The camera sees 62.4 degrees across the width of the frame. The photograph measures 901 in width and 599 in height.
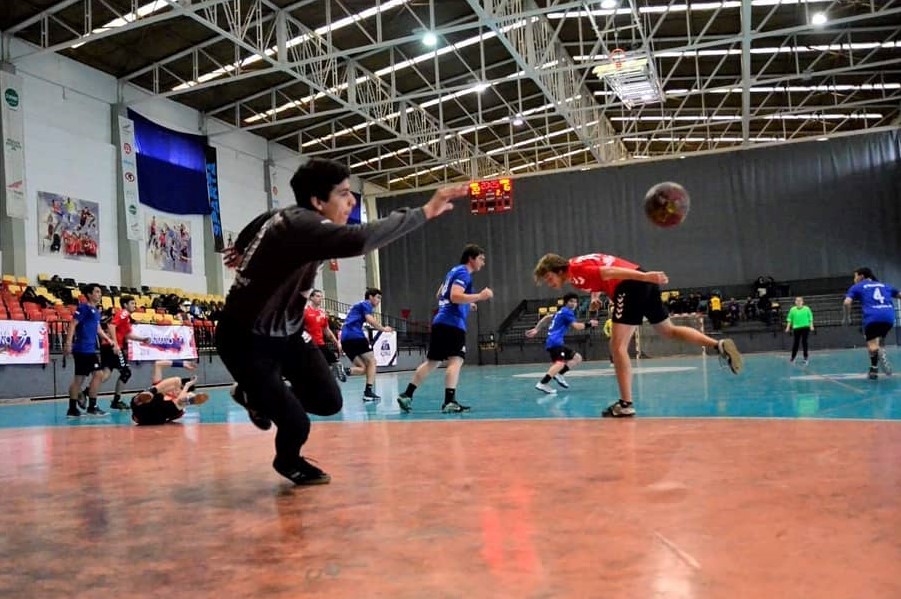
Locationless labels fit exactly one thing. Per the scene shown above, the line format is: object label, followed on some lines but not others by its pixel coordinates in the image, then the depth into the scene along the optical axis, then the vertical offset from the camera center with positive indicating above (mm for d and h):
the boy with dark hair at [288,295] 2908 +265
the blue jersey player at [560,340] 10805 -63
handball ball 5586 +930
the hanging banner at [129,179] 22000 +5579
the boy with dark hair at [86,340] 10242 +426
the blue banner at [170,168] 23047 +6303
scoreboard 27703 +5419
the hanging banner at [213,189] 25484 +5885
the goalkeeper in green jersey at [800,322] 15977 -78
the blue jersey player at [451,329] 7516 +149
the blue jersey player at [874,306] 9789 +85
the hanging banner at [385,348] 25000 +24
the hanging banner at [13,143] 18250 +5741
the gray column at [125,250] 22125 +3477
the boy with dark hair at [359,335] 10434 +223
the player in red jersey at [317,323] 9936 +413
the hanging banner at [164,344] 17000 +484
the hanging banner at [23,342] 14211 +635
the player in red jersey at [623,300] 5949 +248
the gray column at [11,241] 18438 +3345
